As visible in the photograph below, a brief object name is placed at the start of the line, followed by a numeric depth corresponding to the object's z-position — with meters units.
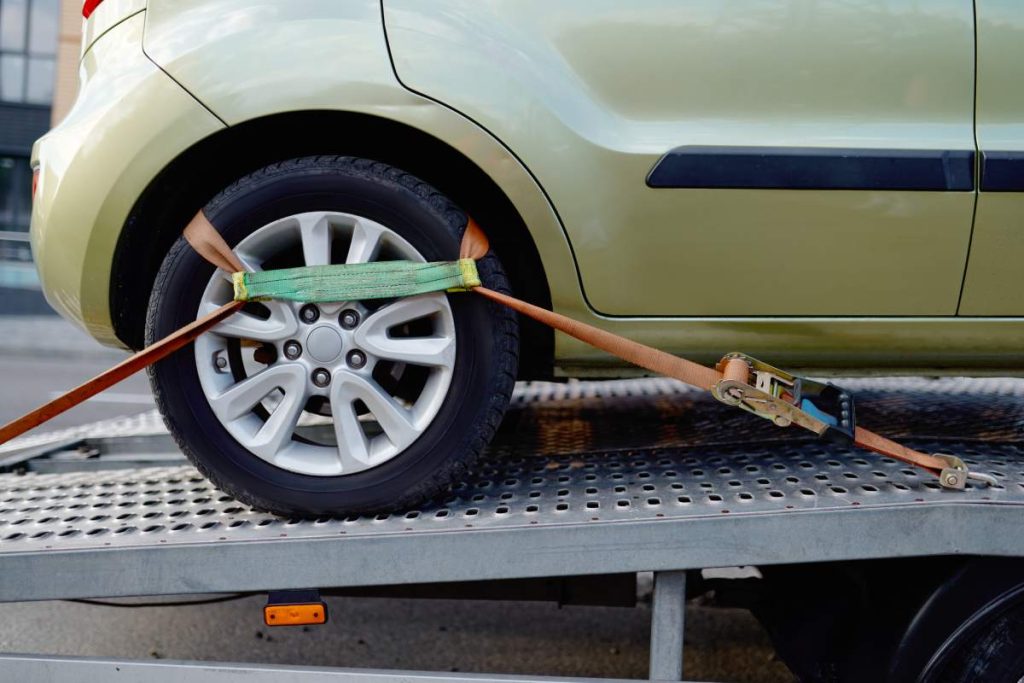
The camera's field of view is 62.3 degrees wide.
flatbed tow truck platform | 1.49
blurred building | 15.34
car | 1.66
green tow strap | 1.64
